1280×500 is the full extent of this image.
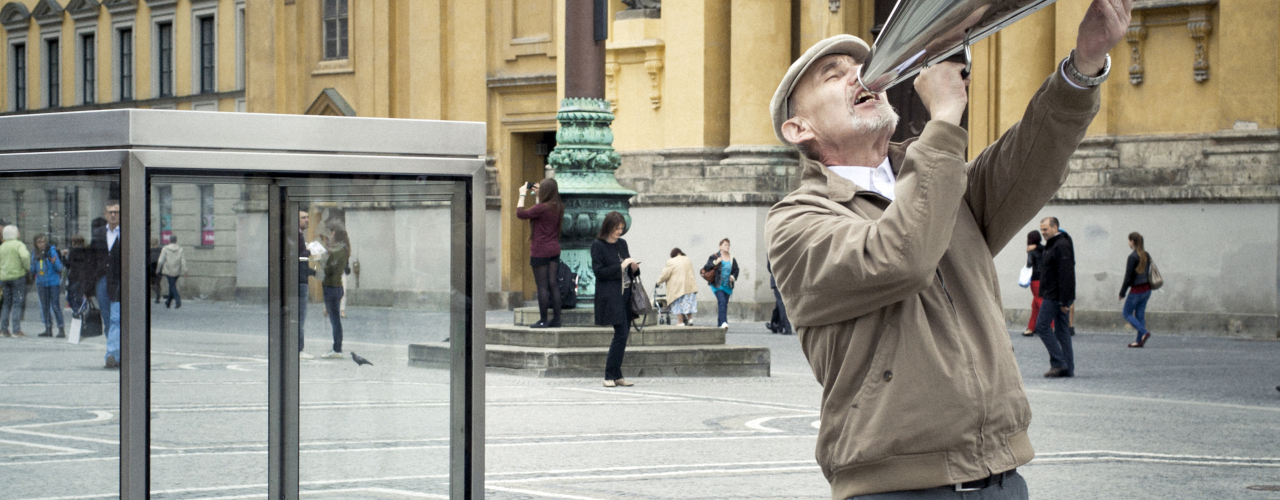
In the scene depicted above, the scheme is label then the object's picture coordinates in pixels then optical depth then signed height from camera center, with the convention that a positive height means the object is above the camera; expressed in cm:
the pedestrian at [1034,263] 1903 -37
